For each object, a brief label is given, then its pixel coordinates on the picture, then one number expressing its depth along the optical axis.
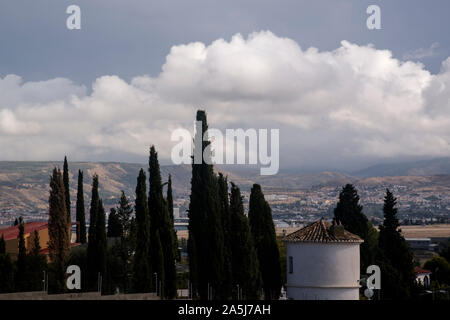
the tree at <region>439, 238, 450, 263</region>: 87.79
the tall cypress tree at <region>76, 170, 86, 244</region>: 70.06
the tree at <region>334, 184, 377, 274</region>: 68.56
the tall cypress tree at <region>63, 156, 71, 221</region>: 65.82
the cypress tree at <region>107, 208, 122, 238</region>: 72.50
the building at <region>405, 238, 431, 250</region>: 161.86
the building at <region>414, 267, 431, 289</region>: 75.94
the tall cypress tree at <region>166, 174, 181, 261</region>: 61.66
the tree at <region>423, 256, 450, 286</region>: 80.81
